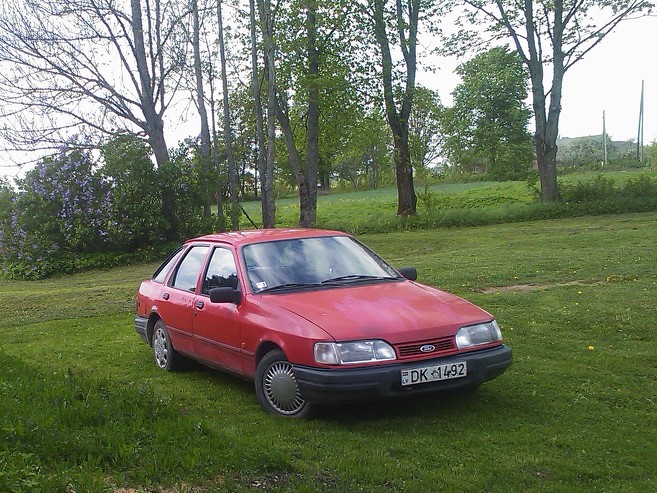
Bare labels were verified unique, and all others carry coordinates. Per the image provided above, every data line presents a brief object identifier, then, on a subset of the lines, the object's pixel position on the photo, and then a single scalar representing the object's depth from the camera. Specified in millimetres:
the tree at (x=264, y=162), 22141
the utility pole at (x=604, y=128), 71375
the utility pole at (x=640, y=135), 61244
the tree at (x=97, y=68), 23844
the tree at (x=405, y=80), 28500
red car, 5488
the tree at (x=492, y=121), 64625
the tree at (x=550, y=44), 29531
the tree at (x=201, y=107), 25453
